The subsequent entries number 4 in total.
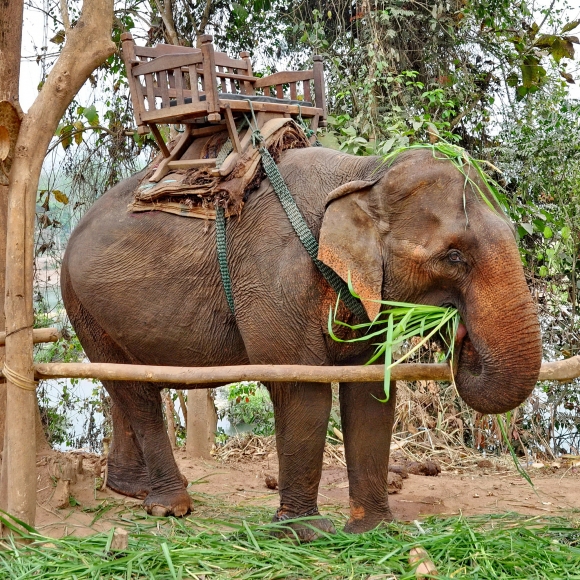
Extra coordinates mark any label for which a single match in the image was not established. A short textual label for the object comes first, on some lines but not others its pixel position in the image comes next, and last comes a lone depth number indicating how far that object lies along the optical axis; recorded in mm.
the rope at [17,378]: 3713
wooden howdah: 4188
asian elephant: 3568
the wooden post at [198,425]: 6702
